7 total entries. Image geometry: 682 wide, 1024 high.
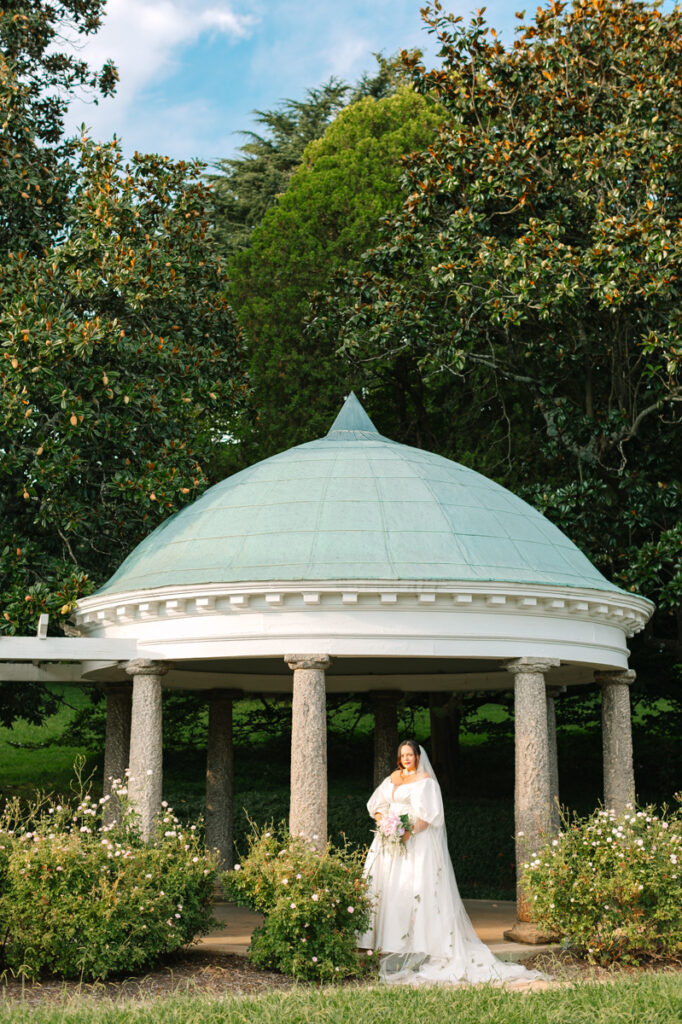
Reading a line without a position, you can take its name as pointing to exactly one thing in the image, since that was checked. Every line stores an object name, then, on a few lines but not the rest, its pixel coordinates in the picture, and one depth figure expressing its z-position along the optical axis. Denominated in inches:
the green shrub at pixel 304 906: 442.9
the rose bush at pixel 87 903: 427.8
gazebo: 536.7
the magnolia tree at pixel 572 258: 810.8
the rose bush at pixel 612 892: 473.1
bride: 474.3
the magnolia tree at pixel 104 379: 724.0
